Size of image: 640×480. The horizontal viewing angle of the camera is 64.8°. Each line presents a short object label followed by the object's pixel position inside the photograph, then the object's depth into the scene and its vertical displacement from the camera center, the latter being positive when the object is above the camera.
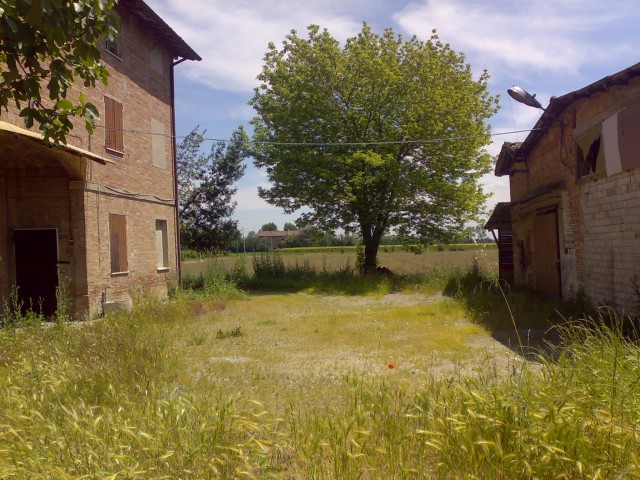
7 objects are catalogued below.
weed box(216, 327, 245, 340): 9.57 -1.52
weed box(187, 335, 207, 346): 9.07 -1.54
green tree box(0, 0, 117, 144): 3.70 +1.69
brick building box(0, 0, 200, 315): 11.79 +1.71
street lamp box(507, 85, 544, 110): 10.68 +3.16
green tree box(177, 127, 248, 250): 30.08 +3.37
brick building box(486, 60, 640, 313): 8.62 +1.01
